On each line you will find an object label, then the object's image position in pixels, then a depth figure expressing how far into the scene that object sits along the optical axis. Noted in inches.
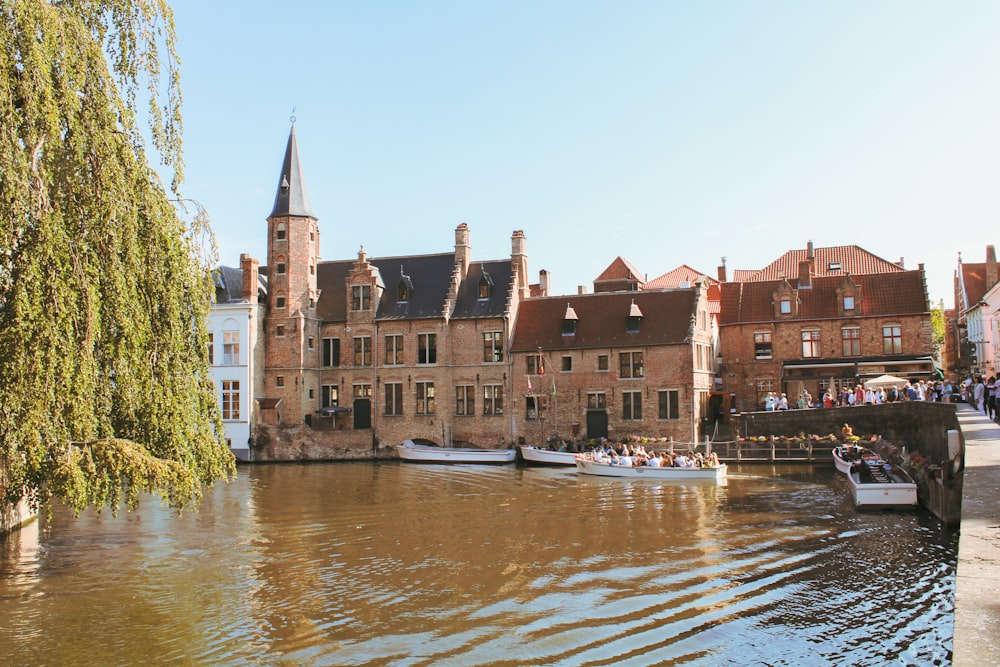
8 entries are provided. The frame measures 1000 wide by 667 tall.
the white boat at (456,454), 1509.6
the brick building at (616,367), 1518.2
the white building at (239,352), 1596.9
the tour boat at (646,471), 1210.0
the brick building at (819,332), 1647.4
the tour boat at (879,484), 887.1
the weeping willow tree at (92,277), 435.2
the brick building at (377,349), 1624.0
